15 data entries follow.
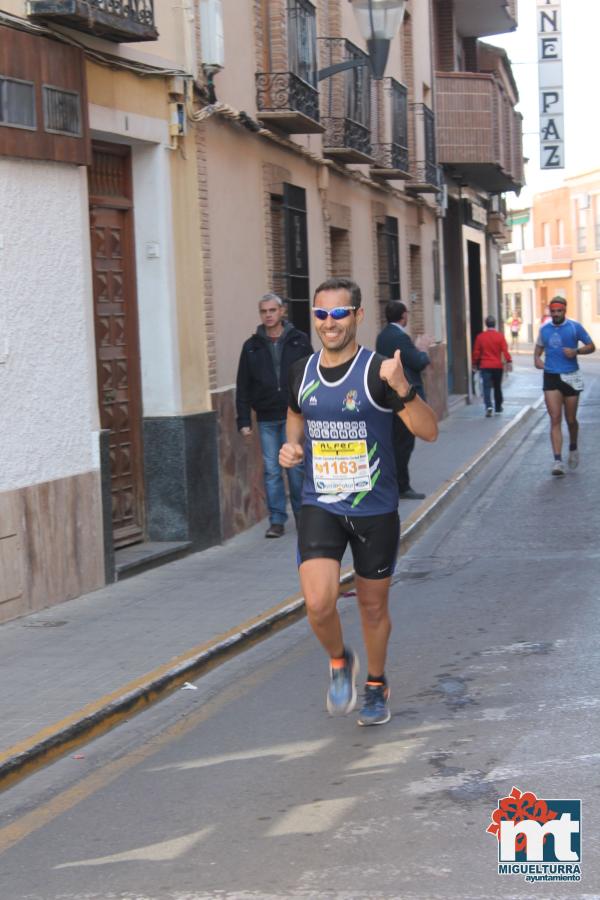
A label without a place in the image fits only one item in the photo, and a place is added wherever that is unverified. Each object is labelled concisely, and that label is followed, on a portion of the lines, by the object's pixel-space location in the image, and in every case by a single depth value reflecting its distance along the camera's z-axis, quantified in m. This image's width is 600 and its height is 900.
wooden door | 11.41
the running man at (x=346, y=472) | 6.33
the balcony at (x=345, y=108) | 17.78
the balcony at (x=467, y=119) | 27.53
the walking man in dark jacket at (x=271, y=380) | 12.59
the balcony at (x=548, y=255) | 76.75
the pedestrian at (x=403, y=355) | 13.72
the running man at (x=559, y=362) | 16.25
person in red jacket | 25.25
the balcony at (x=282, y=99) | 14.64
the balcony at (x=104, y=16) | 9.44
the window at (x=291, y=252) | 15.62
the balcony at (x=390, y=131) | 21.36
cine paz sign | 36.00
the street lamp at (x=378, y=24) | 13.96
